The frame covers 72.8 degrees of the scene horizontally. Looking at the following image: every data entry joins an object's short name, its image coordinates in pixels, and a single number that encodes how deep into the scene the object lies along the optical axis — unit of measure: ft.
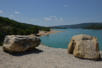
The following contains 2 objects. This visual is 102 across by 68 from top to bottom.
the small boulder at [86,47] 15.75
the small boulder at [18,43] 17.23
